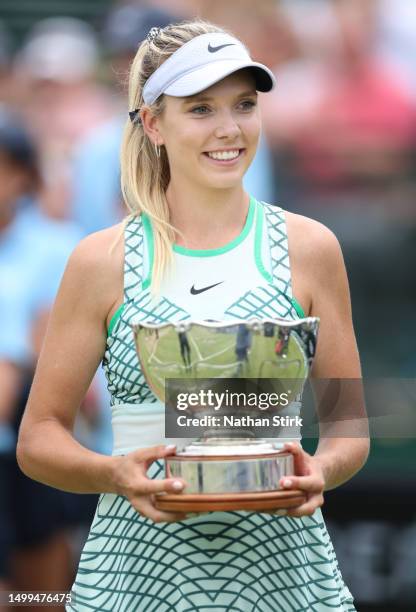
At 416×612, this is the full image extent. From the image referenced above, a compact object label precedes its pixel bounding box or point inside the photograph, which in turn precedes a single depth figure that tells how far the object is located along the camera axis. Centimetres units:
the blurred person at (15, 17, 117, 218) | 1366
